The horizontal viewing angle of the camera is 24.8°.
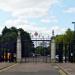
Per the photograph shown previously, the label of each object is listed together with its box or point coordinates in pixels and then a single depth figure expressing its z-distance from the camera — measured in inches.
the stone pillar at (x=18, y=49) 1270.2
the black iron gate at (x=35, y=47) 1305.2
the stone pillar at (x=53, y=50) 1276.4
